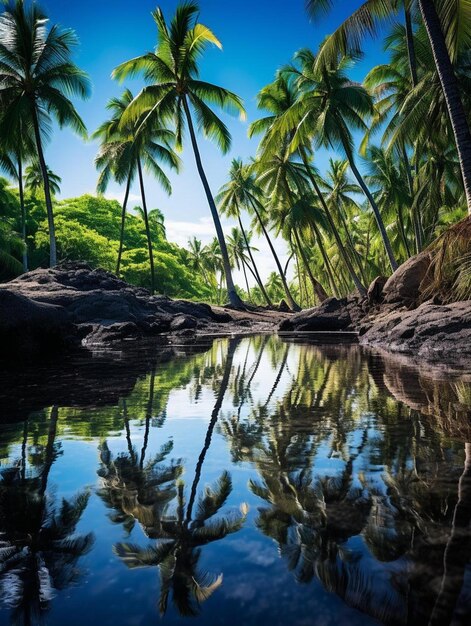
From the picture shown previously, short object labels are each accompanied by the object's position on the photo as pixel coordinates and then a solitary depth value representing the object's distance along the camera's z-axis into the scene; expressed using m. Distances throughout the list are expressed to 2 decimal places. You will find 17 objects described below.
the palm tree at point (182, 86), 18.58
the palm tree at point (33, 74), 17.89
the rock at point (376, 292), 17.12
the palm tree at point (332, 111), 17.95
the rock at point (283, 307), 28.46
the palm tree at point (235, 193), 32.93
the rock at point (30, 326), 7.61
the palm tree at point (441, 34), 8.20
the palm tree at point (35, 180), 33.58
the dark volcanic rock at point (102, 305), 11.95
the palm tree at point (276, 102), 23.75
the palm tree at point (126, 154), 25.33
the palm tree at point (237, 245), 51.25
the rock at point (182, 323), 14.98
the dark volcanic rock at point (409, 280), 13.96
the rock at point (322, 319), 16.52
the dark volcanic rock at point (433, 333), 7.23
